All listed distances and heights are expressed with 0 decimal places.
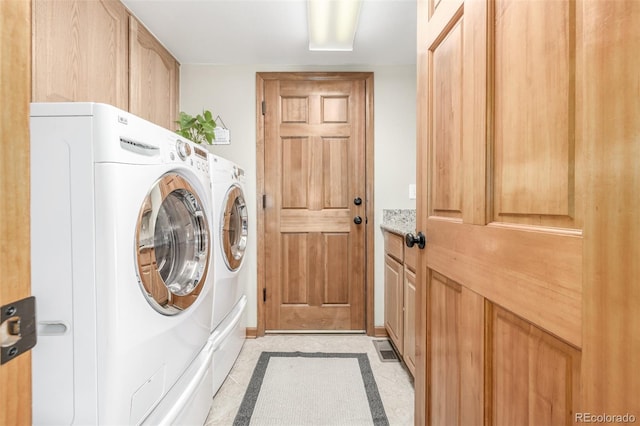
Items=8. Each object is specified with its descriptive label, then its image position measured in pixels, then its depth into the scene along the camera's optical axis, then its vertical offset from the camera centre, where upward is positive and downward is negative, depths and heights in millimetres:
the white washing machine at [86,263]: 831 -147
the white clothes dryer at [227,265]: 1653 -330
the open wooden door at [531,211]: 378 -8
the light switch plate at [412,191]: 2559 +133
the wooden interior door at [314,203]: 2537 +38
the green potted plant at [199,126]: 2064 +553
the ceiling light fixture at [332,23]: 1729 +1142
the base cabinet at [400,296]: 1795 -584
